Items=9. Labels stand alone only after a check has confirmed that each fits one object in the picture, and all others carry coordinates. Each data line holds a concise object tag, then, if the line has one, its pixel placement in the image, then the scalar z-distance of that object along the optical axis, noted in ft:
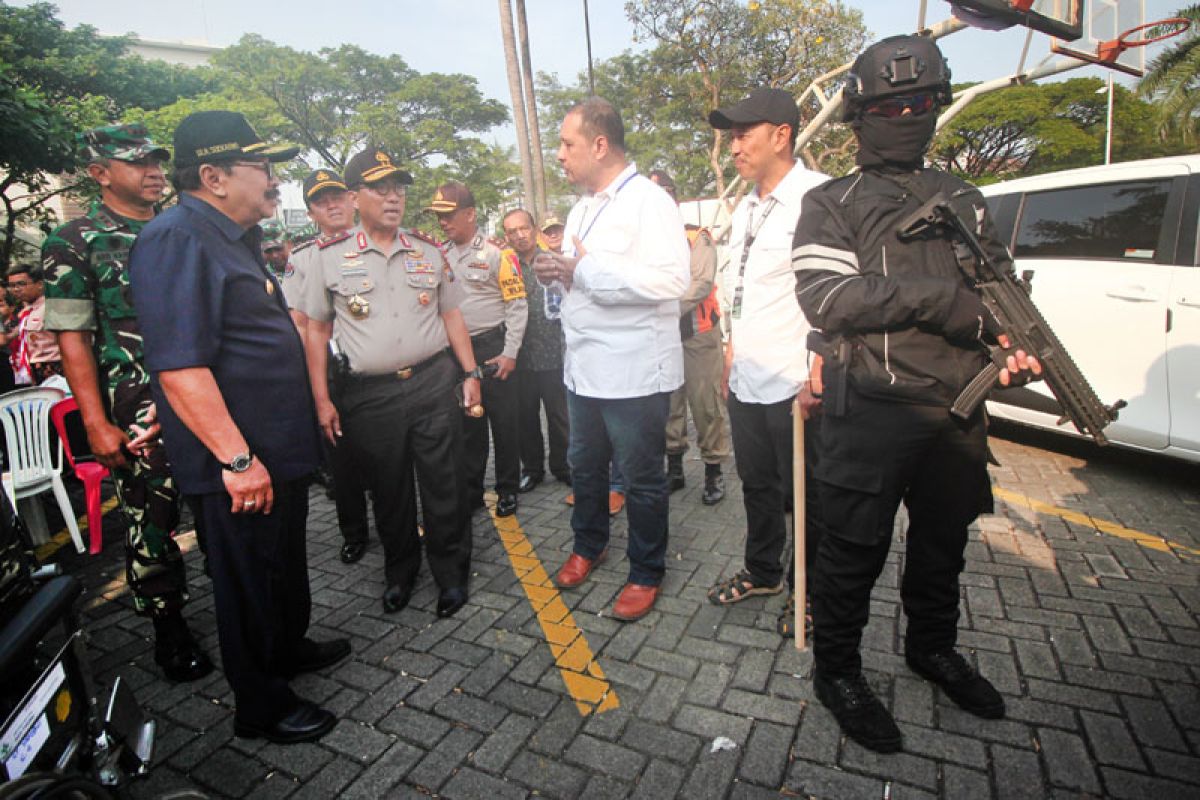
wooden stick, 7.97
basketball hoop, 19.89
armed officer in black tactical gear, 6.22
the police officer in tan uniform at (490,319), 14.34
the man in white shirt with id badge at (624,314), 8.96
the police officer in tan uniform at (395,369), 9.81
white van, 12.43
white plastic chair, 12.87
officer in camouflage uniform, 8.36
